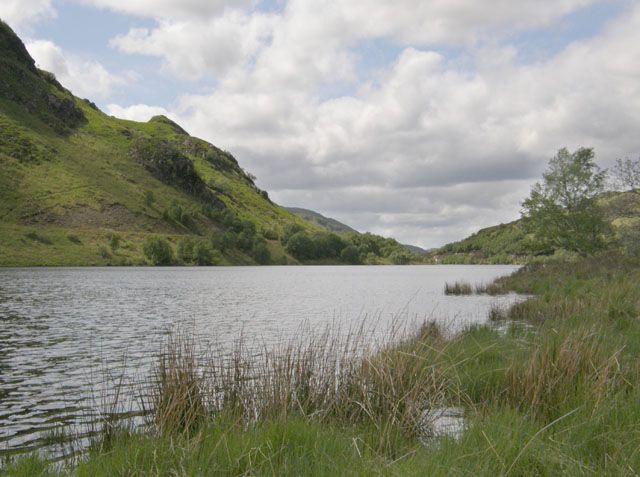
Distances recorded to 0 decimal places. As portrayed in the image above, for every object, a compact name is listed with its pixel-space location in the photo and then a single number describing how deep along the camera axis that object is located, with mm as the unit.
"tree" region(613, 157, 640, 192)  41594
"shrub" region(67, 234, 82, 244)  107562
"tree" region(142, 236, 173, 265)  117188
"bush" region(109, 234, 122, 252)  111938
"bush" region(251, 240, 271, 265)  165250
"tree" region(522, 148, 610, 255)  57156
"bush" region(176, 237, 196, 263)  127125
